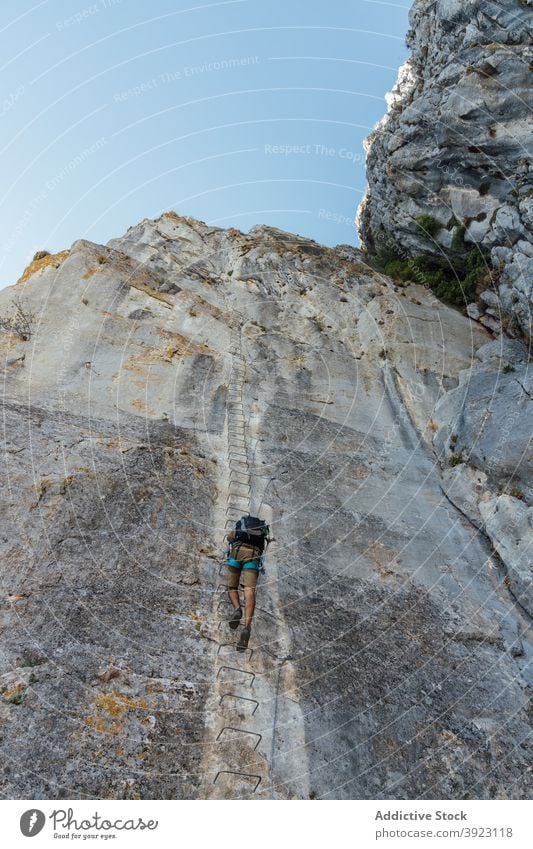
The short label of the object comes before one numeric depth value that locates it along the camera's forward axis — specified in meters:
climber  10.86
